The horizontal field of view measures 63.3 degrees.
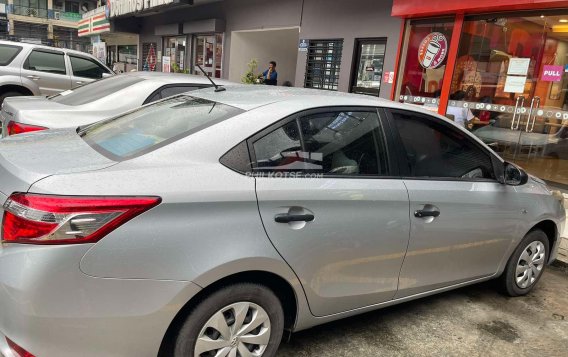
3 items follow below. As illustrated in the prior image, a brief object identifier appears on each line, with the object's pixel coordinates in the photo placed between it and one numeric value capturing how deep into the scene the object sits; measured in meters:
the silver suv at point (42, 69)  8.75
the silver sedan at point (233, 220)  1.90
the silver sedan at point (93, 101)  4.24
